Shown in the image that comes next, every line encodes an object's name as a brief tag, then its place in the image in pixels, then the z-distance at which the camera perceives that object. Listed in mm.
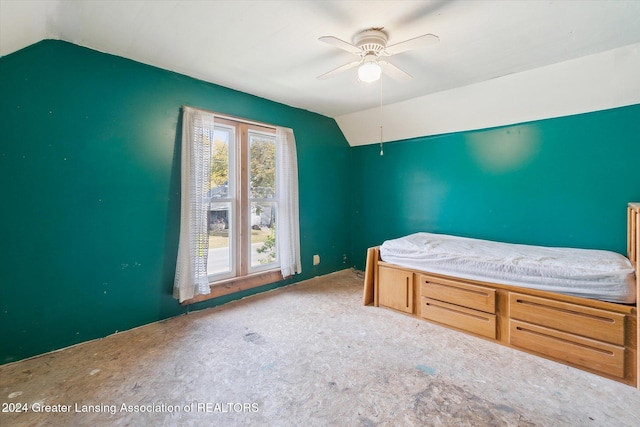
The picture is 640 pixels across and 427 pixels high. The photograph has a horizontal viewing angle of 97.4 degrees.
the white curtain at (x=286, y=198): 3582
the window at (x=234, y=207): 2754
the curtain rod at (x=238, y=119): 2963
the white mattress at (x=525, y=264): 1904
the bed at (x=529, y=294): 1848
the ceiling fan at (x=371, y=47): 1879
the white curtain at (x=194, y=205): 2709
